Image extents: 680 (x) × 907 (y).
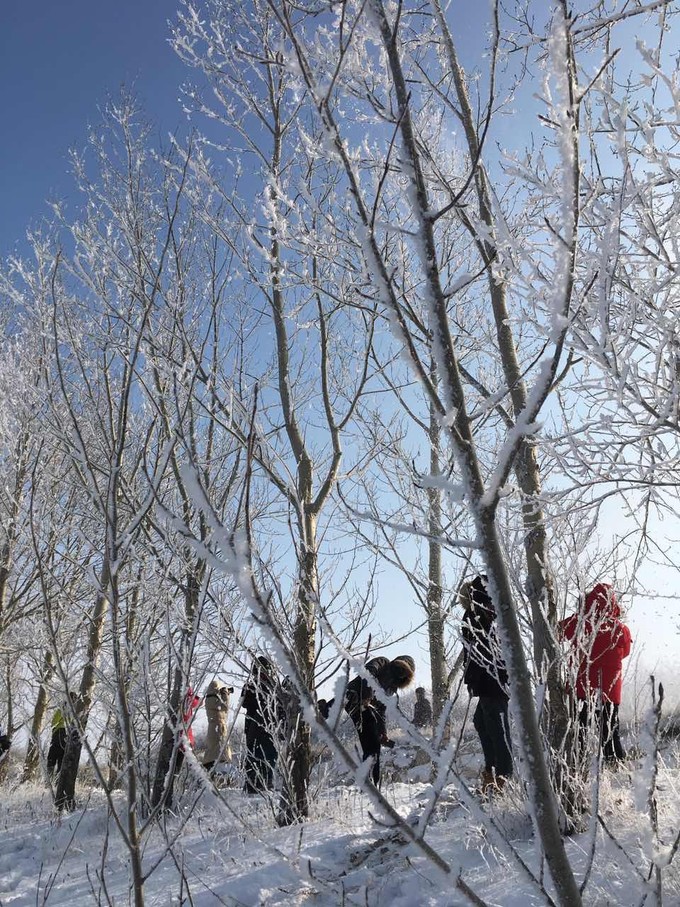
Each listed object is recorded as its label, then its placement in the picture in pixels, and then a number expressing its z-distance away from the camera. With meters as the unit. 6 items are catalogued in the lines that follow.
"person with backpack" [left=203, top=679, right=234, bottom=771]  7.58
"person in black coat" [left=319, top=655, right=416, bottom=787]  4.38
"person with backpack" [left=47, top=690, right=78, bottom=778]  7.73
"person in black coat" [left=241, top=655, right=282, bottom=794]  4.14
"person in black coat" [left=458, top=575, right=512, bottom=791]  3.98
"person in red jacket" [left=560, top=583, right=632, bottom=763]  3.54
